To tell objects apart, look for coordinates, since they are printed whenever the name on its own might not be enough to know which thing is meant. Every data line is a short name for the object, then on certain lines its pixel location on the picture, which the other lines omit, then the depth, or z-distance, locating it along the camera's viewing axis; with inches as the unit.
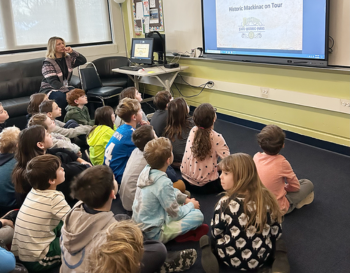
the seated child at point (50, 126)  102.8
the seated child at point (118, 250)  41.5
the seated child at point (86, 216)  55.7
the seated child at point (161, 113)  118.3
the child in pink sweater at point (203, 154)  93.7
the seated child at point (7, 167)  84.3
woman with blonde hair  156.4
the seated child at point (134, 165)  84.8
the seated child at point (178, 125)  106.0
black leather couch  173.2
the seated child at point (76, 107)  134.9
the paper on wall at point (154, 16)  198.6
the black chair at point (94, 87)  179.5
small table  176.4
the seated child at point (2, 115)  117.4
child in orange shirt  79.8
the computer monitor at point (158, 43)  185.6
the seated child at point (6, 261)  57.2
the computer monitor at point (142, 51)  186.1
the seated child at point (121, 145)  98.9
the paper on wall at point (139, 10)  209.4
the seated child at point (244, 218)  60.0
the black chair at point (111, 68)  207.8
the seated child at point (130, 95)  129.5
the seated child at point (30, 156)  79.6
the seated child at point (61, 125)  118.2
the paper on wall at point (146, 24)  207.7
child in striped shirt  68.2
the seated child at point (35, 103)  129.2
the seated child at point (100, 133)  109.3
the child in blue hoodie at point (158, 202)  72.2
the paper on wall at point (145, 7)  203.2
